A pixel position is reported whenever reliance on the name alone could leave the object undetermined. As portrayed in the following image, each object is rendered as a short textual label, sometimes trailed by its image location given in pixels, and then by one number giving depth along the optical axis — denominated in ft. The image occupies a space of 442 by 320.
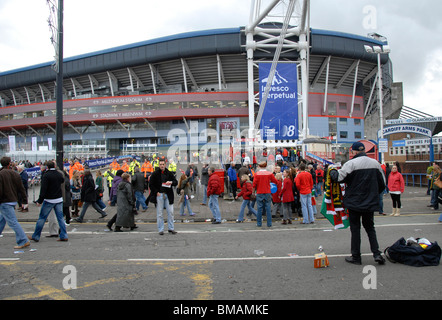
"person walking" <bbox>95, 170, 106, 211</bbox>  37.59
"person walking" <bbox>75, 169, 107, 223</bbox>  34.42
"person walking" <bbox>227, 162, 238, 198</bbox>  46.83
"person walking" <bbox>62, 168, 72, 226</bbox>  30.71
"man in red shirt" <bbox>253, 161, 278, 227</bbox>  29.76
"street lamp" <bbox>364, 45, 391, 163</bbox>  64.35
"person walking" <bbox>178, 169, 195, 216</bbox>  37.14
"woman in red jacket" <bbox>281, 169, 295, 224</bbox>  31.50
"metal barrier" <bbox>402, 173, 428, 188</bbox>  61.84
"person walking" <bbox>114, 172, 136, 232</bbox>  28.45
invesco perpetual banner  119.65
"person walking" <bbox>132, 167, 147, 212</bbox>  37.77
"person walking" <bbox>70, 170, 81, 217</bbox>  37.63
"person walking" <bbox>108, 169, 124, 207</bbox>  39.26
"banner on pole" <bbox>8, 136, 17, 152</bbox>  113.09
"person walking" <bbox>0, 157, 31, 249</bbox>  21.38
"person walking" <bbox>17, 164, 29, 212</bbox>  39.14
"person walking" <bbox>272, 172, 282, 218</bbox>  33.74
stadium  142.31
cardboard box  15.78
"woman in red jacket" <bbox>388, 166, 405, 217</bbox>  34.47
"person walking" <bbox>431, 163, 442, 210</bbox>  36.19
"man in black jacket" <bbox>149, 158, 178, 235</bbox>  26.84
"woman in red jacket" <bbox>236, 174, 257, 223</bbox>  31.91
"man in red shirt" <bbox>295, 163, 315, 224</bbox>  31.37
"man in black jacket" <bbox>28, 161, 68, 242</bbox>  23.77
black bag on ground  15.62
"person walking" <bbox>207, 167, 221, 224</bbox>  32.22
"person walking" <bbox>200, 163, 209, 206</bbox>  44.91
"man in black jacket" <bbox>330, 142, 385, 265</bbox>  16.02
